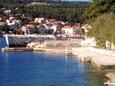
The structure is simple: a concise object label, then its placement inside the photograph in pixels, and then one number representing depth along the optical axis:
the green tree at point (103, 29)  50.34
